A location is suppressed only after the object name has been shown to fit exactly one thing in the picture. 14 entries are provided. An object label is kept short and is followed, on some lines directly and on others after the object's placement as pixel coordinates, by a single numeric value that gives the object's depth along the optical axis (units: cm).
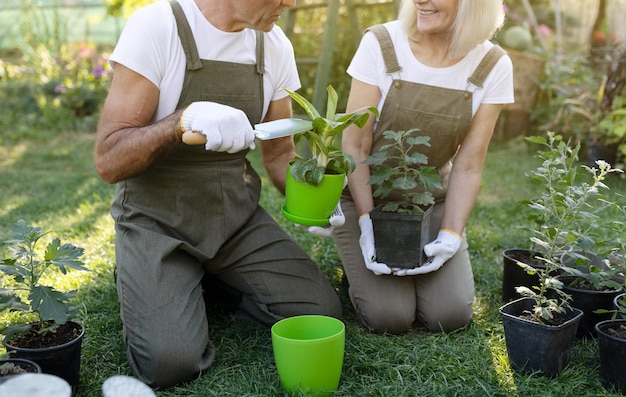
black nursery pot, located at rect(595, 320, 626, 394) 174
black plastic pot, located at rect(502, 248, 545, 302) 228
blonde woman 219
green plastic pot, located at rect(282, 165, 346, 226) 193
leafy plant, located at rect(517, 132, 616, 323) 183
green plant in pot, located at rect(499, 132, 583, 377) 181
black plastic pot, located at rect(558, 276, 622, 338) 206
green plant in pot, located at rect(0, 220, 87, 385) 165
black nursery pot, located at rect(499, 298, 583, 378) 180
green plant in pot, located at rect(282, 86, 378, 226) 190
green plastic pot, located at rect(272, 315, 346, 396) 167
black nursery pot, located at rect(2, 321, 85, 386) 163
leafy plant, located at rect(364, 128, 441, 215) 201
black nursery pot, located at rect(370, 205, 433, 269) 207
